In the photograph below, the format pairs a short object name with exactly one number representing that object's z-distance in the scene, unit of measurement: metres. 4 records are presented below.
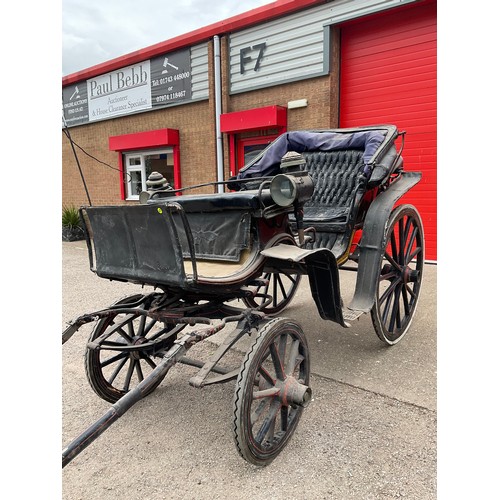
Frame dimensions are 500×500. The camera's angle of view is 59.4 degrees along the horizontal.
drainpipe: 8.89
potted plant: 11.70
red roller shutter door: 6.90
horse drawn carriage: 2.25
